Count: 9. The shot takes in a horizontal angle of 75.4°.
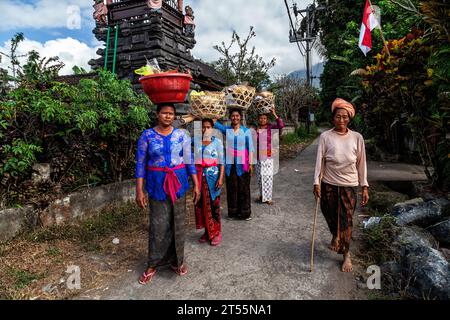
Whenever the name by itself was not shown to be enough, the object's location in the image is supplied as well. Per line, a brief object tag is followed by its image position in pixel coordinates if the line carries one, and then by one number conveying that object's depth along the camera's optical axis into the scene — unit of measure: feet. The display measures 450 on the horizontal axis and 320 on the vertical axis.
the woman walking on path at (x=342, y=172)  10.39
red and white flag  18.89
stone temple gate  23.71
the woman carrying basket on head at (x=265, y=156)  17.85
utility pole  69.67
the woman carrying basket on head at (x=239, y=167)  15.33
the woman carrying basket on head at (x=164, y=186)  9.84
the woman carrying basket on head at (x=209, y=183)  12.73
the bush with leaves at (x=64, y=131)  13.06
